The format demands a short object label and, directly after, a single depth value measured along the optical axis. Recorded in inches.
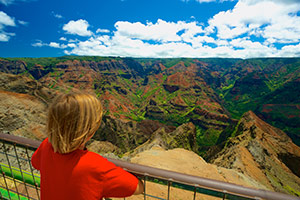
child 64.5
